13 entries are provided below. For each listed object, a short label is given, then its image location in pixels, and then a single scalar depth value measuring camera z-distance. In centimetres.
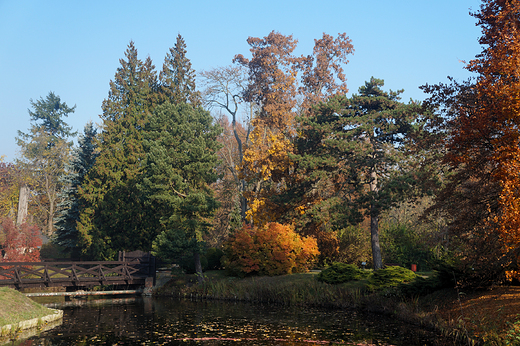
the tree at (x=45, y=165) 5497
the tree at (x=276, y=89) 3294
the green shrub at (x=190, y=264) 2839
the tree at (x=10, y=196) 5781
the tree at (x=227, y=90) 4069
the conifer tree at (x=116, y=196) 3506
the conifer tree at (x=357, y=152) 2489
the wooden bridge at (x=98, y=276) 2436
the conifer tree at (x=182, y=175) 2722
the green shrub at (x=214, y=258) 3084
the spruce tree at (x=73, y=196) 3850
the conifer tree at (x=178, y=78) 4497
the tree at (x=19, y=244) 3172
